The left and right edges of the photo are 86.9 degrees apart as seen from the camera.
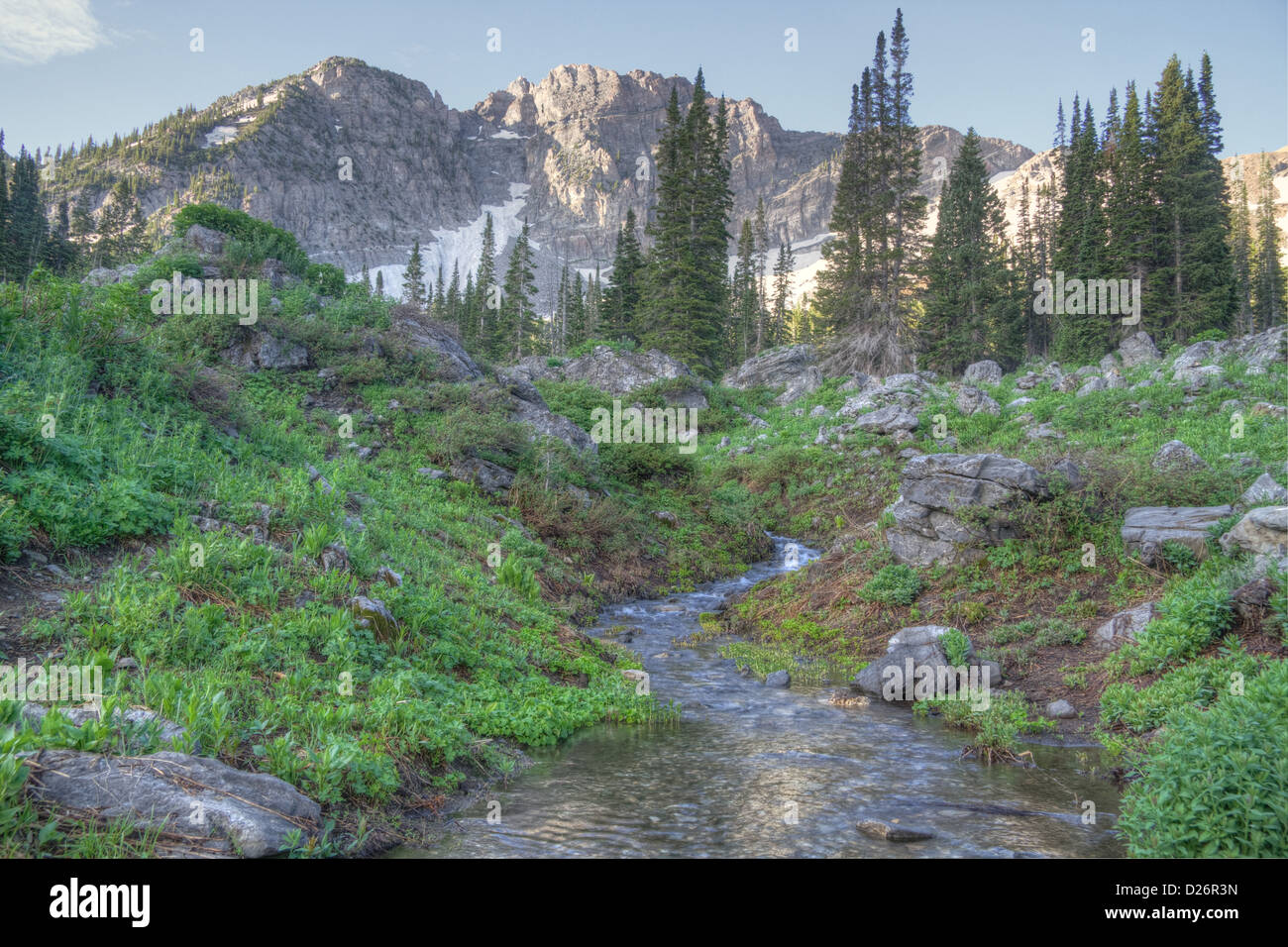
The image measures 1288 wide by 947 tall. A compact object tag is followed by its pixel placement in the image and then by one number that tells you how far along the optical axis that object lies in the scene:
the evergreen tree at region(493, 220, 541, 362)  62.86
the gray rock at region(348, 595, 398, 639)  8.16
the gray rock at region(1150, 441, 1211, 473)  12.16
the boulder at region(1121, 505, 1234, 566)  10.07
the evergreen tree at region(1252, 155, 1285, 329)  65.86
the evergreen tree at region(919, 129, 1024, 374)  43.25
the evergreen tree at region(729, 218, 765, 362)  77.56
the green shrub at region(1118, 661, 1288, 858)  4.29
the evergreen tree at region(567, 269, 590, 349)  66.31
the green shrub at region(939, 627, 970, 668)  9.78
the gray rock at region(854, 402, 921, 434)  23.38
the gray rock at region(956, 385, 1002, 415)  24.09
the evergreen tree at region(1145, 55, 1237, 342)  37.00
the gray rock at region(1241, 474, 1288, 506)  10.20
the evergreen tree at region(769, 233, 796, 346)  84.69
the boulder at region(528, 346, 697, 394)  35.78
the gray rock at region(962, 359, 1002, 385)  35.16
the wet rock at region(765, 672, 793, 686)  10.48
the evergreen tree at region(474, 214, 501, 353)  70.81
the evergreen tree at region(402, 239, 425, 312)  86.07
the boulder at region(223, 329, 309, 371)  18.69
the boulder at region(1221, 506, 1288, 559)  8.62
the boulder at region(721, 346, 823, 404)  42.25
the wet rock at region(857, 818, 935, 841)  5.57
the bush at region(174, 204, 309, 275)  22.25
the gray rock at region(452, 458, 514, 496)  17.31
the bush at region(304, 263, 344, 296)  24.11
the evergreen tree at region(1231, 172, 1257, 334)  64.56
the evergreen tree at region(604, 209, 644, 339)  52.53
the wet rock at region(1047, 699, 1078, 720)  8.48
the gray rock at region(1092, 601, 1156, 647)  9.20
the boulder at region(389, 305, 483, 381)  21.67
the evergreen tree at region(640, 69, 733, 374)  39.72
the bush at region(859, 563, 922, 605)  12.40
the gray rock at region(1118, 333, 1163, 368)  33.53
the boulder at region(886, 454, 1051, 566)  12.41
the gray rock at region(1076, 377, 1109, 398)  22.67
